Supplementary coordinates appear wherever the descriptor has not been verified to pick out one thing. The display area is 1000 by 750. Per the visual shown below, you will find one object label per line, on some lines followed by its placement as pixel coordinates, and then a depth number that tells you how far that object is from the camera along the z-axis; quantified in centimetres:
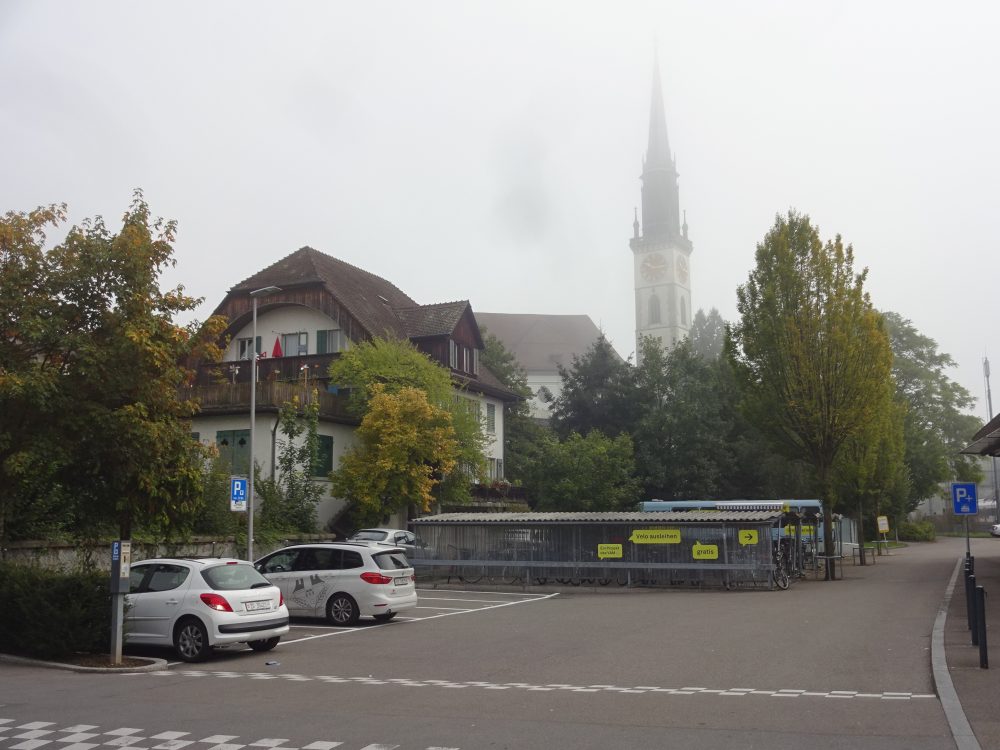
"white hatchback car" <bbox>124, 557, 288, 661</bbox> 1393
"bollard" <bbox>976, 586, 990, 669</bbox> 1170
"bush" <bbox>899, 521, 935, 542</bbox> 7319
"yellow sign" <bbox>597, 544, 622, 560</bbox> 2870
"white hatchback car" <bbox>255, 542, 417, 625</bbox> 1839
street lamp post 2353
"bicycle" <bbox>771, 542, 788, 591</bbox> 2778
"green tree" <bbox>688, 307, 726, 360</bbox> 11375
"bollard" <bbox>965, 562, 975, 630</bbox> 1472
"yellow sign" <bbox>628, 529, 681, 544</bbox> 2811
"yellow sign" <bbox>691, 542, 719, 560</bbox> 2767
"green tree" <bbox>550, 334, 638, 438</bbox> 5888
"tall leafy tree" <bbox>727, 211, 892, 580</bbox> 3228
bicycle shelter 2745
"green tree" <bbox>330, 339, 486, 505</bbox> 3809
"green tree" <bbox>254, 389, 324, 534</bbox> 3216
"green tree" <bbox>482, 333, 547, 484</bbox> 6037
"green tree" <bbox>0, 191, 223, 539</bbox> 1491
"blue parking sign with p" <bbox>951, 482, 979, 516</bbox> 2080
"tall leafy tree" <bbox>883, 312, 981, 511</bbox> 6981
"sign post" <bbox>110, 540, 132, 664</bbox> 1353
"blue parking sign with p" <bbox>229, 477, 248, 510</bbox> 2203
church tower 11862
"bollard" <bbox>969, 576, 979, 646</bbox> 1336
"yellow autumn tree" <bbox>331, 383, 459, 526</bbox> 3469
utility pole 7995
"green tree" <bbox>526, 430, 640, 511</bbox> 4656
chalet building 3753
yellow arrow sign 2723
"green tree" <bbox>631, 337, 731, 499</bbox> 5494
